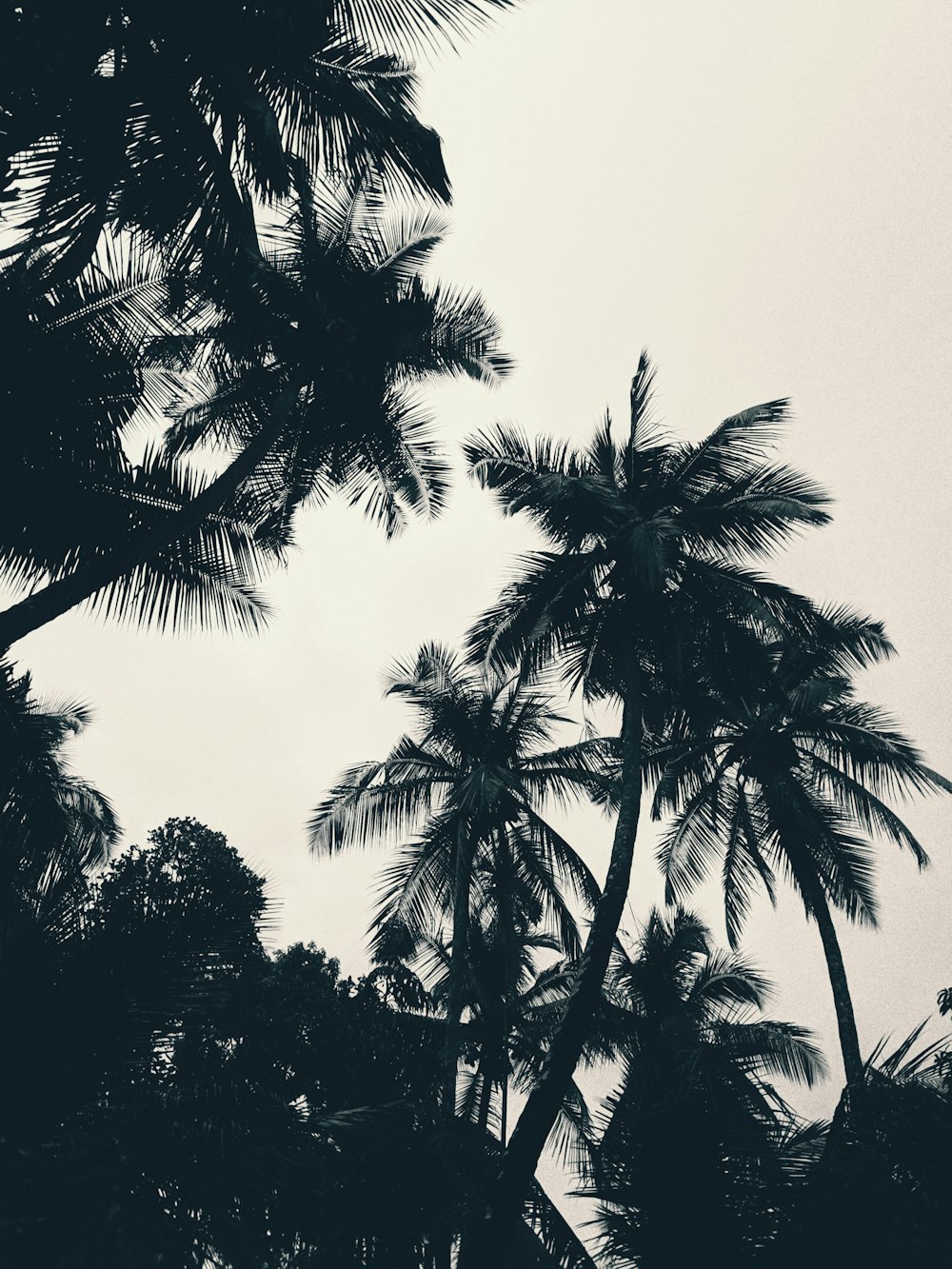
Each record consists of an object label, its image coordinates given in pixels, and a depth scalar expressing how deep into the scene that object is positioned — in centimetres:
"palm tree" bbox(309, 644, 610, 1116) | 1747
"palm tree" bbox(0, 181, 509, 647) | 827
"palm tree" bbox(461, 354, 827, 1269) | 1392
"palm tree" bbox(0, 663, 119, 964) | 483
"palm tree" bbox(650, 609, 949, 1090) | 1683
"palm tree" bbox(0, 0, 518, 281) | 655
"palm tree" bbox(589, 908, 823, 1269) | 655
